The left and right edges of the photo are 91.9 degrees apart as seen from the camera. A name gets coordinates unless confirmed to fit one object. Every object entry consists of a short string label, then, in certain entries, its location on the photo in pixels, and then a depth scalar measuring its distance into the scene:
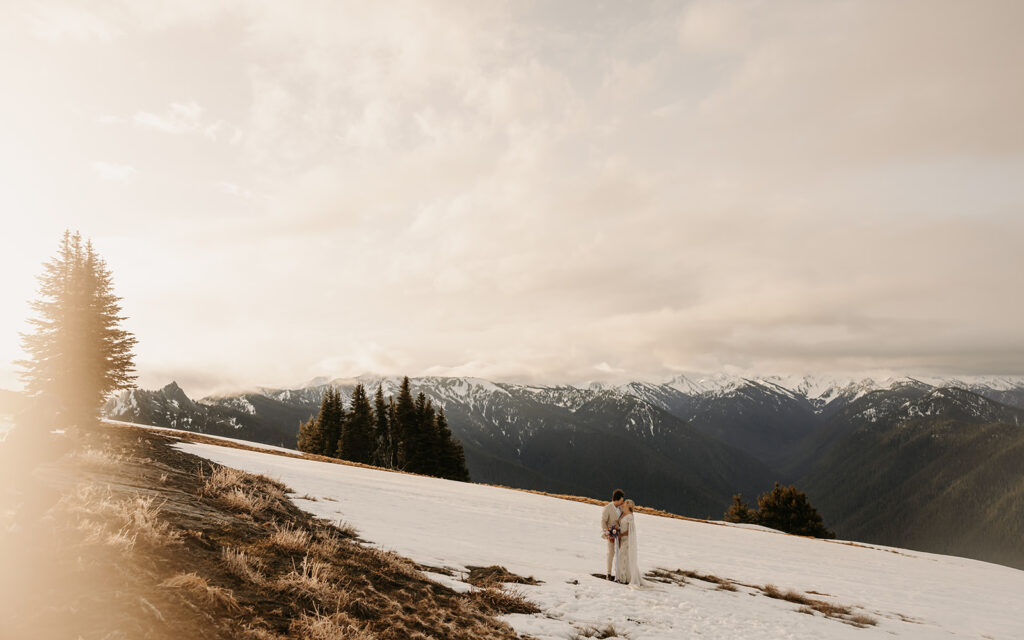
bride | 11.53
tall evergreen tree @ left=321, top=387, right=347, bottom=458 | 69.44
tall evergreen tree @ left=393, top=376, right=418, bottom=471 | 65.62
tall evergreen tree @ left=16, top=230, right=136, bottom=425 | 30.47
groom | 12.24
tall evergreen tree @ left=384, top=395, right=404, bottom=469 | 66.50
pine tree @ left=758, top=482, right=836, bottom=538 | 54.49
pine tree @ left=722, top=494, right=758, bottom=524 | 56.54
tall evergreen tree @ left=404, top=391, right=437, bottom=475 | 64.19
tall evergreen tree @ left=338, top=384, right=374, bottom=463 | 65.00
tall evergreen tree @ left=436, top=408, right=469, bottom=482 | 65.43
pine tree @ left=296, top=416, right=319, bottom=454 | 69.94
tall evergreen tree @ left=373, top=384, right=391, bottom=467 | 68.50
